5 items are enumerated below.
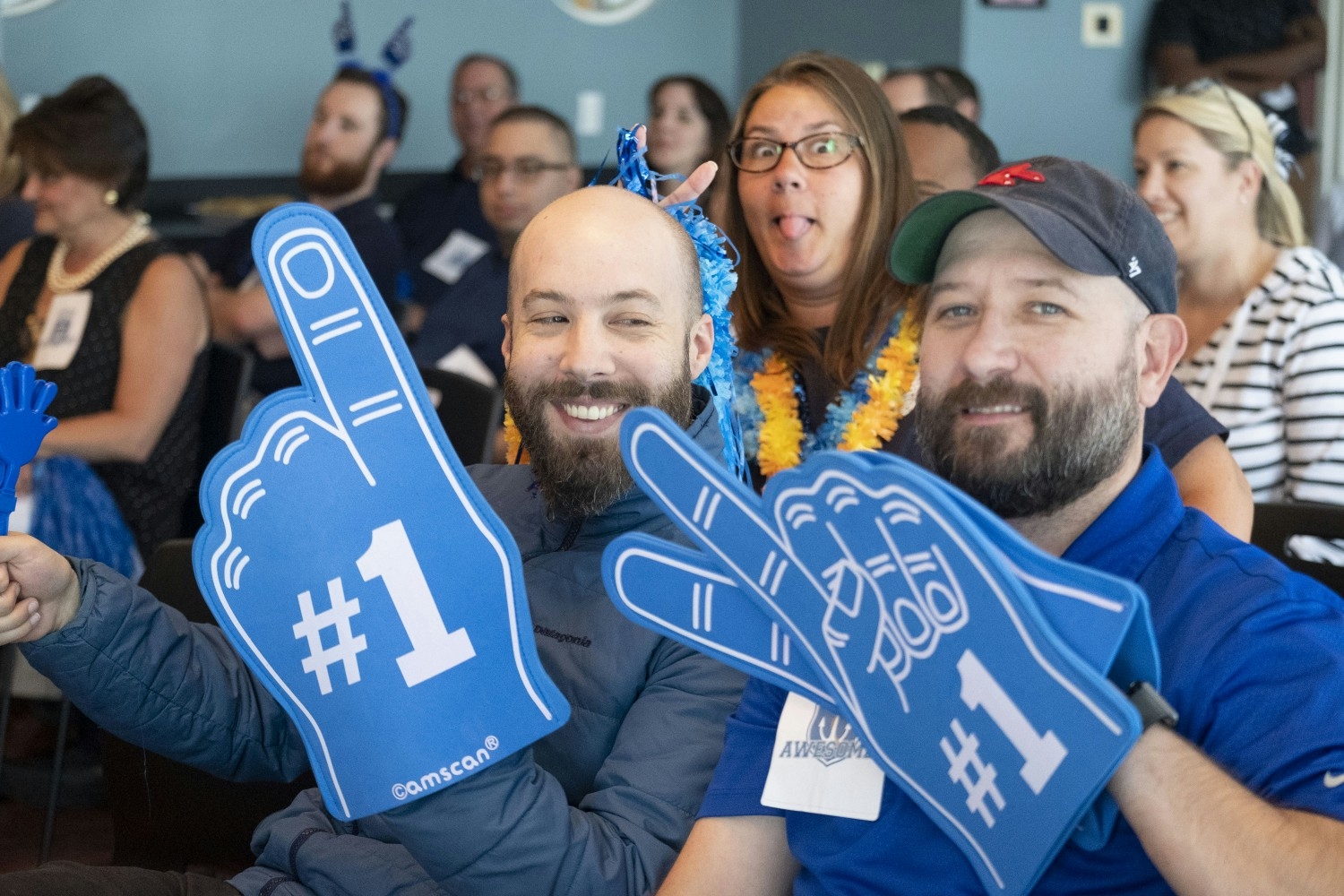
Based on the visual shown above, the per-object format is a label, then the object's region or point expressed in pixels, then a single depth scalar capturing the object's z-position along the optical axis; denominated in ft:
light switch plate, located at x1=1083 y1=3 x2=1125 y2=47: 17.29
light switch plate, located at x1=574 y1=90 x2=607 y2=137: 20.97
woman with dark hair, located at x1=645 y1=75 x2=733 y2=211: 16.19
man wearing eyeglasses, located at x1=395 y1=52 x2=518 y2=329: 15.80
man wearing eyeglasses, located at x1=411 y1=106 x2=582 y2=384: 13.19
